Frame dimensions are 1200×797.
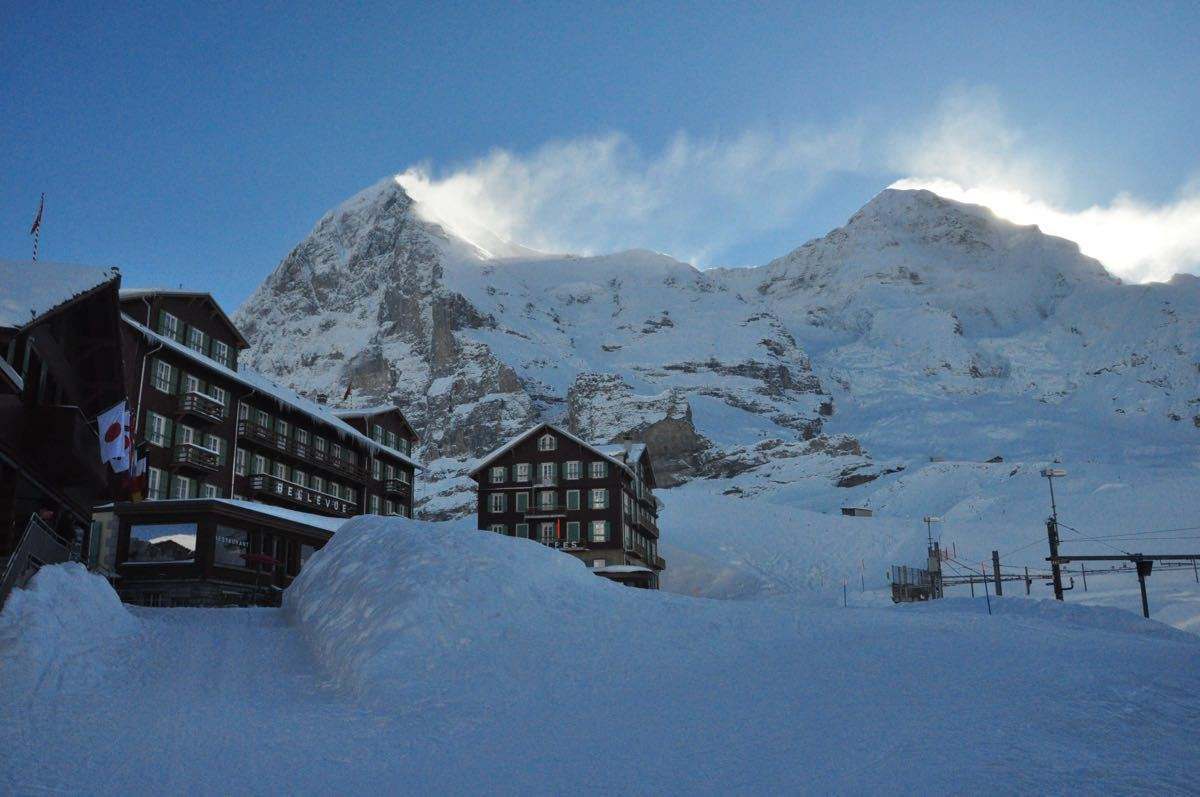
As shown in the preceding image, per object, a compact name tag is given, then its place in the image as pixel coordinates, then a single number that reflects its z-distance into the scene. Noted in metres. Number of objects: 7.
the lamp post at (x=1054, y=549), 41.47
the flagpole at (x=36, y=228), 24.08
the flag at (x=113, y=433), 25.91
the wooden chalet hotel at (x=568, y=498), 67.62
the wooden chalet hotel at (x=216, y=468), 37.44
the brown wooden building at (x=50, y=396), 17.52
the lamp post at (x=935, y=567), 55.59
